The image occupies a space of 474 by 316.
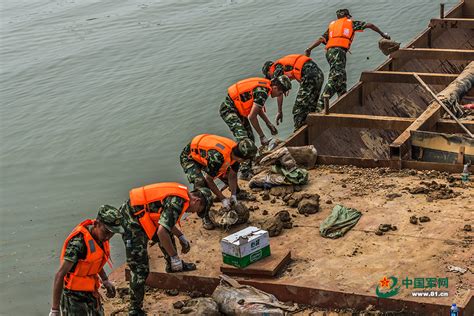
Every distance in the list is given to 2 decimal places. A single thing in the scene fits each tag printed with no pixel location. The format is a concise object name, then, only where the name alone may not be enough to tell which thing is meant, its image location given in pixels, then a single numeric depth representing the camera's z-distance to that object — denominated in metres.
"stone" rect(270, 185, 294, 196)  9.50
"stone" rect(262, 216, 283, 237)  8.35
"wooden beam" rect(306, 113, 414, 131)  10.81
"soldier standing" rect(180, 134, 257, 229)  8.37
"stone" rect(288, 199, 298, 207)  9.09
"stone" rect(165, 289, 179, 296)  7.61
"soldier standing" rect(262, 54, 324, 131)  11.95
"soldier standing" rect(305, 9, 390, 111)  13.32
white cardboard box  7.37
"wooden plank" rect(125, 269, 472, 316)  6.65
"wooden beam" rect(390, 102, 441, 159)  9.88
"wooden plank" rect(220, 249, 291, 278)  7.40
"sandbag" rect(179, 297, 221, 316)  6.86
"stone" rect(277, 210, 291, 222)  8.59
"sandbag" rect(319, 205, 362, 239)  8.25
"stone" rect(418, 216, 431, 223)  8.30
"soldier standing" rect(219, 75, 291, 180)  10.20
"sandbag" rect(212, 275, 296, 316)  6.78
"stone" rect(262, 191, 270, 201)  9.39
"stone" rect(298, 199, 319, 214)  8.84
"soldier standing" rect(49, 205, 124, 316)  6.45
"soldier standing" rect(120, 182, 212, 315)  6.98
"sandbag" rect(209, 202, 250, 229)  8.60
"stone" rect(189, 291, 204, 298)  7.54
